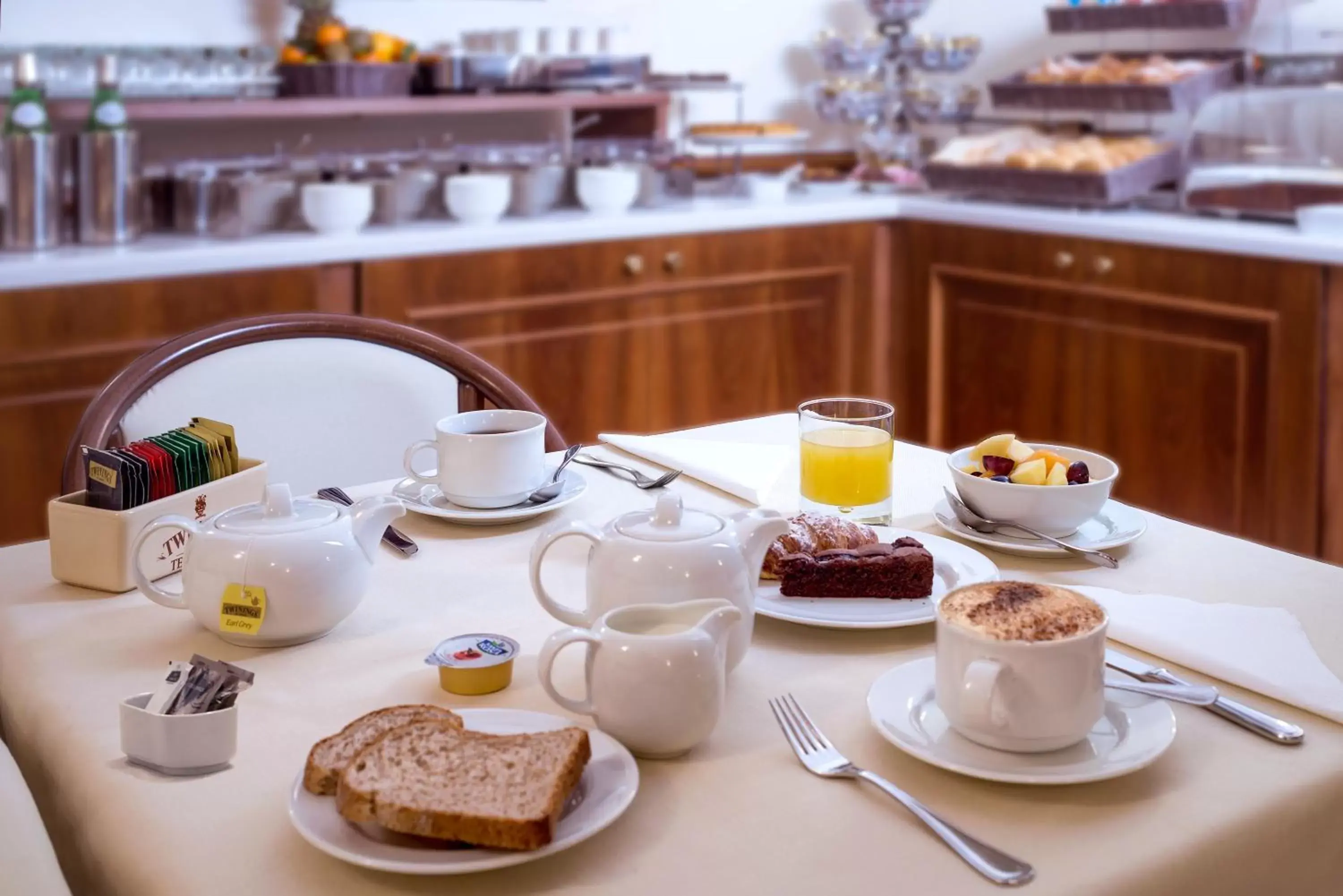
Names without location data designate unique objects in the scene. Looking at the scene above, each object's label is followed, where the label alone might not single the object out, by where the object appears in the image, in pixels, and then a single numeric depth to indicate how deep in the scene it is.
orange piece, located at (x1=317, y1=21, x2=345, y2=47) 2.86
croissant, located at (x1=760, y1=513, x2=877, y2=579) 1.04
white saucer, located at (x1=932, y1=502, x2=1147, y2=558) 1.12
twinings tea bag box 1.04
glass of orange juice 1.17
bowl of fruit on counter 2.82
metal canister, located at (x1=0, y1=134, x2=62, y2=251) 2.43
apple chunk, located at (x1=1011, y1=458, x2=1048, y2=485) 1.17
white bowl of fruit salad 1.13
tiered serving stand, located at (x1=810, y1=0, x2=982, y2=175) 3.51
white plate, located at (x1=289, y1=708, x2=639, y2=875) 0.65
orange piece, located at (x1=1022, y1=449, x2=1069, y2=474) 1.19
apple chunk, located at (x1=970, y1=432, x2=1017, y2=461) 1.20
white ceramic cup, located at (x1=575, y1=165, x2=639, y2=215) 3.01
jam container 0.87
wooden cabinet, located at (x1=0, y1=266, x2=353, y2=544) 2.30
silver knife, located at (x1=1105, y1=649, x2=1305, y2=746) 0.80
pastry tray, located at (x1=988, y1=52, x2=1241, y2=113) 2.92
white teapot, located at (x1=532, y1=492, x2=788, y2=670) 0.86
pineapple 2.91
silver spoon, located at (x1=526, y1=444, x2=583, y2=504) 1.24
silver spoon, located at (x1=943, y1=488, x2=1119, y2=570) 1.10
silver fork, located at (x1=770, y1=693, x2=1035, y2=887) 0.66
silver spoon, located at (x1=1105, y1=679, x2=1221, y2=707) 0.83
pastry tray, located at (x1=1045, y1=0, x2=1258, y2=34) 2.94
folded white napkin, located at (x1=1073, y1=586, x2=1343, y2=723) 0.86
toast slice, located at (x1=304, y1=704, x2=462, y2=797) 0.72
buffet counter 2.38
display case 2.69
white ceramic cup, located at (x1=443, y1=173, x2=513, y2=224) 2.83
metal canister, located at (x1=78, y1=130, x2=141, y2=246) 2.51
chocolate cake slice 1.00
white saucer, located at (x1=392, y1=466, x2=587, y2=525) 1.19
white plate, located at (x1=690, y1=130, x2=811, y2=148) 3.36
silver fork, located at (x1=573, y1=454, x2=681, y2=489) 1.32
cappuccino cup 0.74
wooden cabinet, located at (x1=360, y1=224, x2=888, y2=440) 2.78
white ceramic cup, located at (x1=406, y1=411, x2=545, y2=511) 1.19
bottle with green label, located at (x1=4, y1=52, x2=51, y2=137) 2.44
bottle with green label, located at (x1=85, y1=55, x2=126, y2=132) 2.53
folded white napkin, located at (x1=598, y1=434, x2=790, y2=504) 1.31
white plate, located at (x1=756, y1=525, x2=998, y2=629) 0.96
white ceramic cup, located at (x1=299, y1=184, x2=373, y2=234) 2.65
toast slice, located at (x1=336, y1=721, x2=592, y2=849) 0.67
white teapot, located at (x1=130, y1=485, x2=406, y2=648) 0.92
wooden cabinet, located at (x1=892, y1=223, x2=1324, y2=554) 2.59
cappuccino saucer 0.74
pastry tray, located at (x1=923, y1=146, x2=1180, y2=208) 2.94
